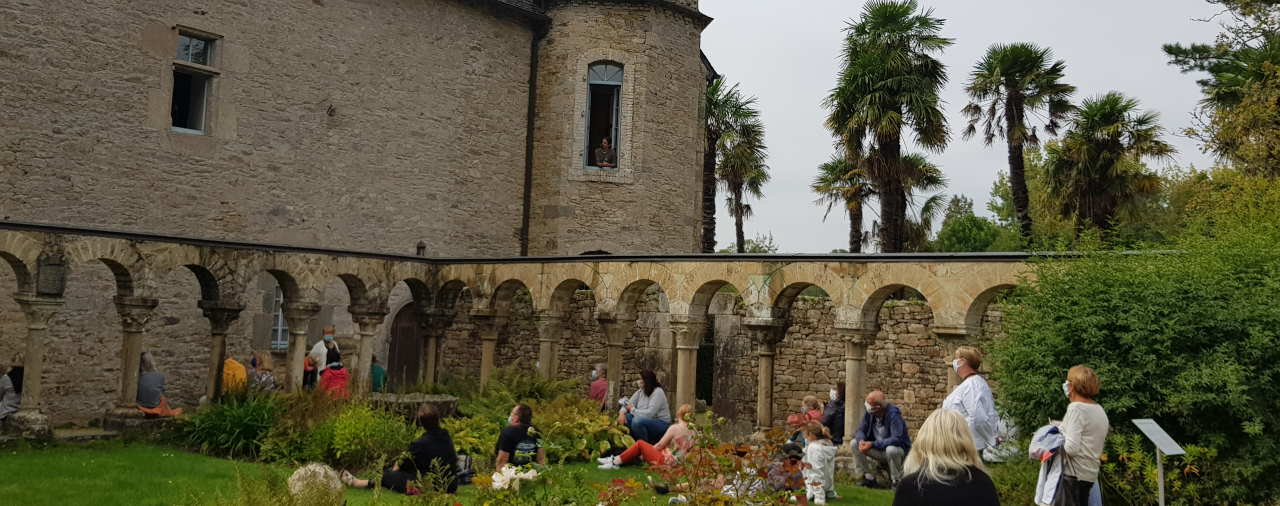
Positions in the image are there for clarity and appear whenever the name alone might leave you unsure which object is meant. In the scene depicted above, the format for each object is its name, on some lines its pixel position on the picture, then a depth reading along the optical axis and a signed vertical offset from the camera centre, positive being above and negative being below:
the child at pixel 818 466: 9.10 -1.32
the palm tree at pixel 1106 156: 19.09 +3.06
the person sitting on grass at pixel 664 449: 9.42 -1.34
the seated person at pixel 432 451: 8.07 -1.18
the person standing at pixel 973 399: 7.39 -0.55
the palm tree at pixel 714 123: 27.22 +5.03
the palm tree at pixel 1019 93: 19.97 +4.35
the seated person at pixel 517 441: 8.97 -1.20
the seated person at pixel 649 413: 11.59 -1.18
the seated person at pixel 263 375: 13.84 -1.14
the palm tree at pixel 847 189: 25.36 +3.02
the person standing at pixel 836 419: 11.96 -1.17
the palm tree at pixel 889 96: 19.42 +4.06
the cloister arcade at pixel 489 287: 11.02 +0.16
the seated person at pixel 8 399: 10.85 -1.23
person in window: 19.05 +2.63
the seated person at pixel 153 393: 12.16 -1.24
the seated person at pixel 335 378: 11.69 -1.04
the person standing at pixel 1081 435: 6.41 -0.66
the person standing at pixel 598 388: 13.91 -1.10
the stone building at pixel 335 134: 13.89 +2.45
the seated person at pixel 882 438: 10.17 -1.17
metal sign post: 6.66 -0.70
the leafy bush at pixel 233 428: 10.90 -1.45
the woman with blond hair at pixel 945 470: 3.95 -0.57
